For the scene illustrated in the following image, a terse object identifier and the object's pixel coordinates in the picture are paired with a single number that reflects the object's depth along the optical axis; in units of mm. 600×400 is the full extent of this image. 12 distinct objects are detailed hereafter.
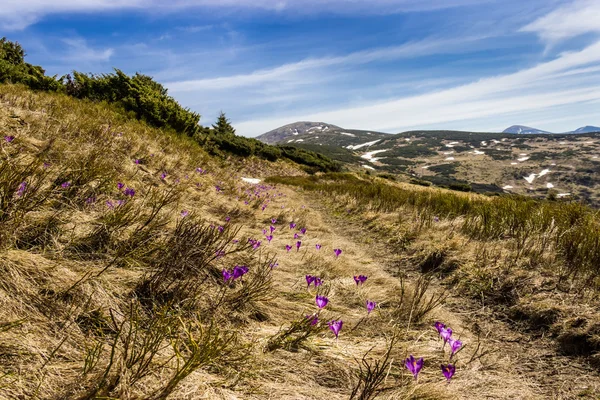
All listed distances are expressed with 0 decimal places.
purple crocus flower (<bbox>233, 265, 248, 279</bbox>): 2200
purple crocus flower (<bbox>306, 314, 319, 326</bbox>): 2022
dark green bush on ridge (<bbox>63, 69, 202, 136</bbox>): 11586
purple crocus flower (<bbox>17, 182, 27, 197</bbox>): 2211
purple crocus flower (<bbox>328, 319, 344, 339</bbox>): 1818
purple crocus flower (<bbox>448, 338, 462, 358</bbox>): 1671
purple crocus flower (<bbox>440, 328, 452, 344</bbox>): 1775
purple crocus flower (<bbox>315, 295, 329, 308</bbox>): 1910
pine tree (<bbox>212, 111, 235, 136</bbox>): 32562
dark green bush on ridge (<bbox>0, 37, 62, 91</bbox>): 10843
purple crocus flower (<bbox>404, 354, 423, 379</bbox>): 1483
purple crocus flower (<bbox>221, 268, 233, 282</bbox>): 2177
